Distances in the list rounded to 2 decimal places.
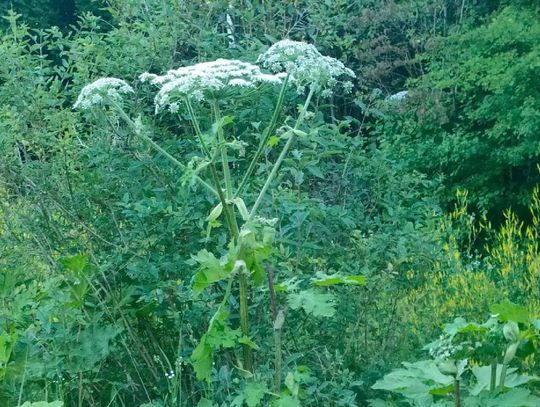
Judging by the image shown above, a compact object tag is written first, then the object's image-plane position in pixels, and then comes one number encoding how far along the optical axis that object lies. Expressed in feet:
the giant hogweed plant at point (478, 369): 9.54
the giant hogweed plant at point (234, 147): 10.62
